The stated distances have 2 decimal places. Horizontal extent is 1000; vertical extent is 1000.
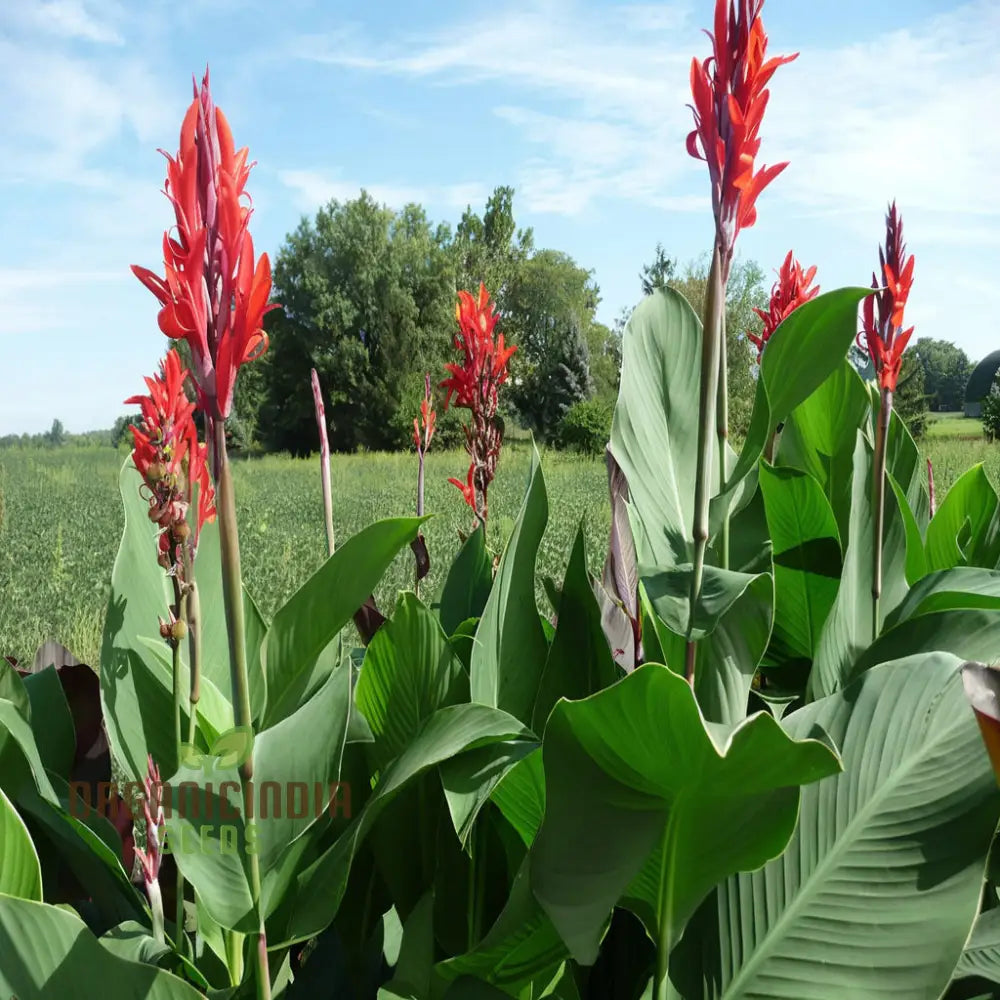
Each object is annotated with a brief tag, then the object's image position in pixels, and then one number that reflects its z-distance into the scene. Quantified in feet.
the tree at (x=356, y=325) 98.22
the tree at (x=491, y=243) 110.93
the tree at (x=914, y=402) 79.16
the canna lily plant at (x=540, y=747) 2.04
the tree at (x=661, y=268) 94.43
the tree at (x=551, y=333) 104.53
